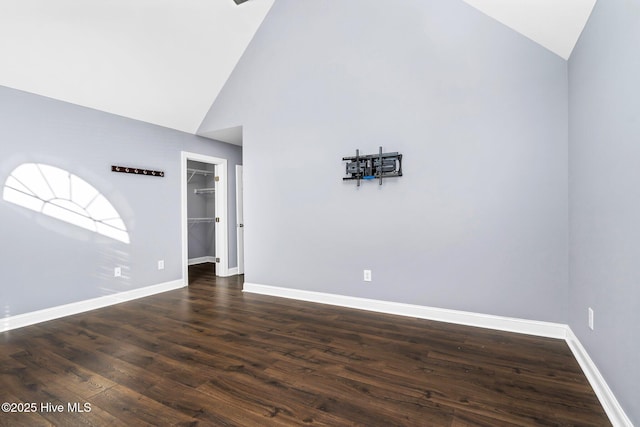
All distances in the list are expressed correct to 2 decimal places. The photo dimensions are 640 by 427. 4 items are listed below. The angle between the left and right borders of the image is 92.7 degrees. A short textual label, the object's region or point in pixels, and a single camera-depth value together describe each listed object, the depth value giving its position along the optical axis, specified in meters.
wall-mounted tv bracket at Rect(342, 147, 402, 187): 3.17
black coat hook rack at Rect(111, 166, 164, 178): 3.77
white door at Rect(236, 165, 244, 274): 5.26
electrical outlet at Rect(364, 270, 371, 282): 3.36
